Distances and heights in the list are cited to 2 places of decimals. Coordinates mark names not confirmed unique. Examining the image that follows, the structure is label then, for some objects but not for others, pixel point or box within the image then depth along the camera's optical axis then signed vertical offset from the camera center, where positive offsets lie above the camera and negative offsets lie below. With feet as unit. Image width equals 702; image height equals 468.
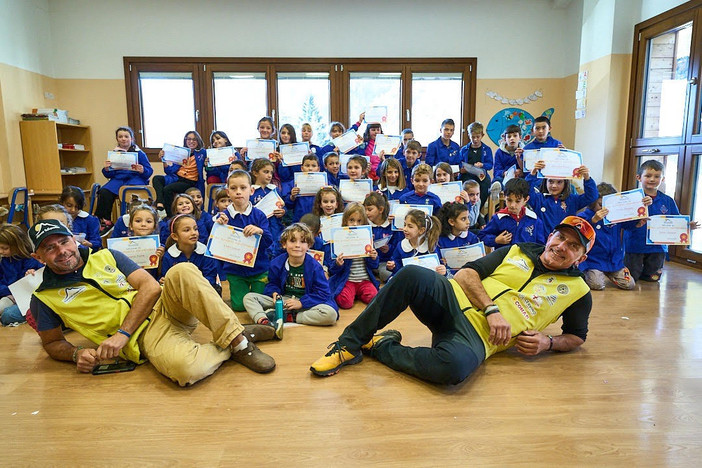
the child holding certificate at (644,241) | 13.03 -2.46
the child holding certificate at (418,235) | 11.18 -1.85
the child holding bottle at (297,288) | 9.61 -2.79
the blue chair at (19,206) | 16.10 -1.60
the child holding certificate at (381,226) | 12.60 -1.81
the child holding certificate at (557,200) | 13.46 -1.21
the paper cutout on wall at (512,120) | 24.17 +2.15
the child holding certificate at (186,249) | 10.46 -2.04
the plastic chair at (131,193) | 17.75 -1.21
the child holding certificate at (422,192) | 13.10 -0.91
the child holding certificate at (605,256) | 12.66 -2.77
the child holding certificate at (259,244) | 10.73 -2.03
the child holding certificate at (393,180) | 14.56 -0.62
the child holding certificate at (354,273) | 11.17 -2.82
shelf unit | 20.03 +0.30
